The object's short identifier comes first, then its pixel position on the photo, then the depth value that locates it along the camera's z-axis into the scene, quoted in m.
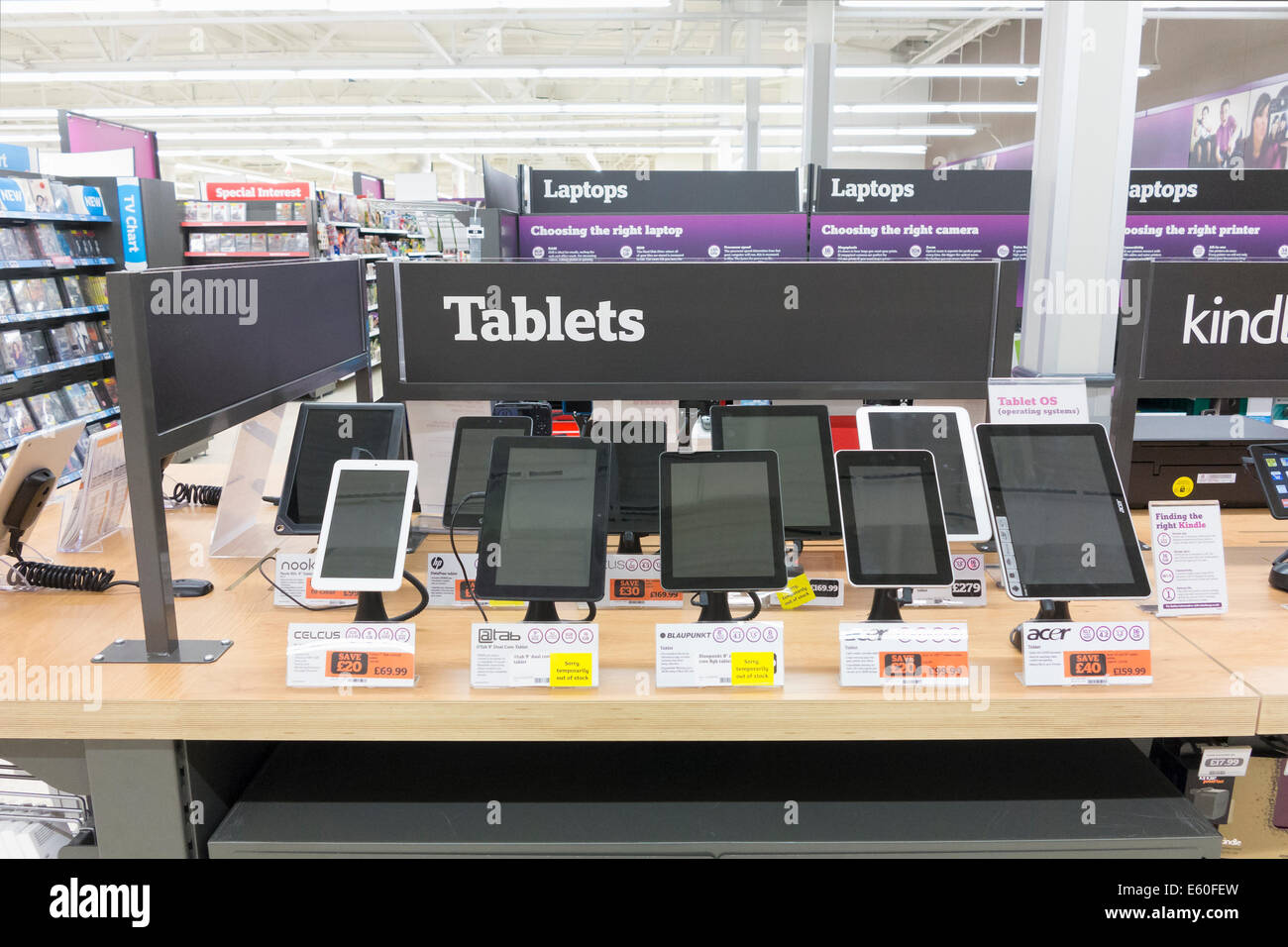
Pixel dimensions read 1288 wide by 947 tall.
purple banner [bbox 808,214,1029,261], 4.67
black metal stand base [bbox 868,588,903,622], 1.54
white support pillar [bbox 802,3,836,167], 6.71
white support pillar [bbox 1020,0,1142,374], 2.36
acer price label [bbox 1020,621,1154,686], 1.41
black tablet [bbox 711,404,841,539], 1.85
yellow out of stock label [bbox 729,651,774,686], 1.41
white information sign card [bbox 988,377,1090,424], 1.83
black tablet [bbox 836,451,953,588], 1.53
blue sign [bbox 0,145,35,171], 6.55
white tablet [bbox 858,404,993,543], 1.78
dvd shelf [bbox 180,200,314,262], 9.20
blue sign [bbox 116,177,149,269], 7.07
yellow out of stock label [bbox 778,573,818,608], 1.74
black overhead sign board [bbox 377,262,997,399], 1.94
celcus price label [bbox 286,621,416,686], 1.41
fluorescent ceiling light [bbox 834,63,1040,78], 9.48
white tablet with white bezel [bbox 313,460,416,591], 1.53
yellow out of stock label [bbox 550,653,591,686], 1.41
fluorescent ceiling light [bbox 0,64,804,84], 9.47
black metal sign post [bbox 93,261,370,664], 1.41
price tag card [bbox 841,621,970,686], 1.40
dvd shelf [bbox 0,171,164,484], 5.91
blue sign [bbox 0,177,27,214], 5.64
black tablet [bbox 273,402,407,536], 1.97
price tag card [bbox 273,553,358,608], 1.78
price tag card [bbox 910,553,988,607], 1.79
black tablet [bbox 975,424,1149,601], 1.53
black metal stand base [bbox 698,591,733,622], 1.54
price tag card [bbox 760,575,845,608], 1.75
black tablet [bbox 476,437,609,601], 1.52
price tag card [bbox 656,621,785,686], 1.41
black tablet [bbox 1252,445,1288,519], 1.87
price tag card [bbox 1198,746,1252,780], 1.54
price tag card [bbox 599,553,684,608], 1.75
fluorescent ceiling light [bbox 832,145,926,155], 14.89
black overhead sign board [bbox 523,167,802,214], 4.91
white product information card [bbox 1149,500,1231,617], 1.68
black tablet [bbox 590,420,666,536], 1.87
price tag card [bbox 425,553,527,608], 1.78
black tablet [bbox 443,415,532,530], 1.91
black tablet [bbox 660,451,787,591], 1.51
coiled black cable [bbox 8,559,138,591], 1.87
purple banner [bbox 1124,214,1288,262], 4.46
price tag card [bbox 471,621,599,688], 1.41
